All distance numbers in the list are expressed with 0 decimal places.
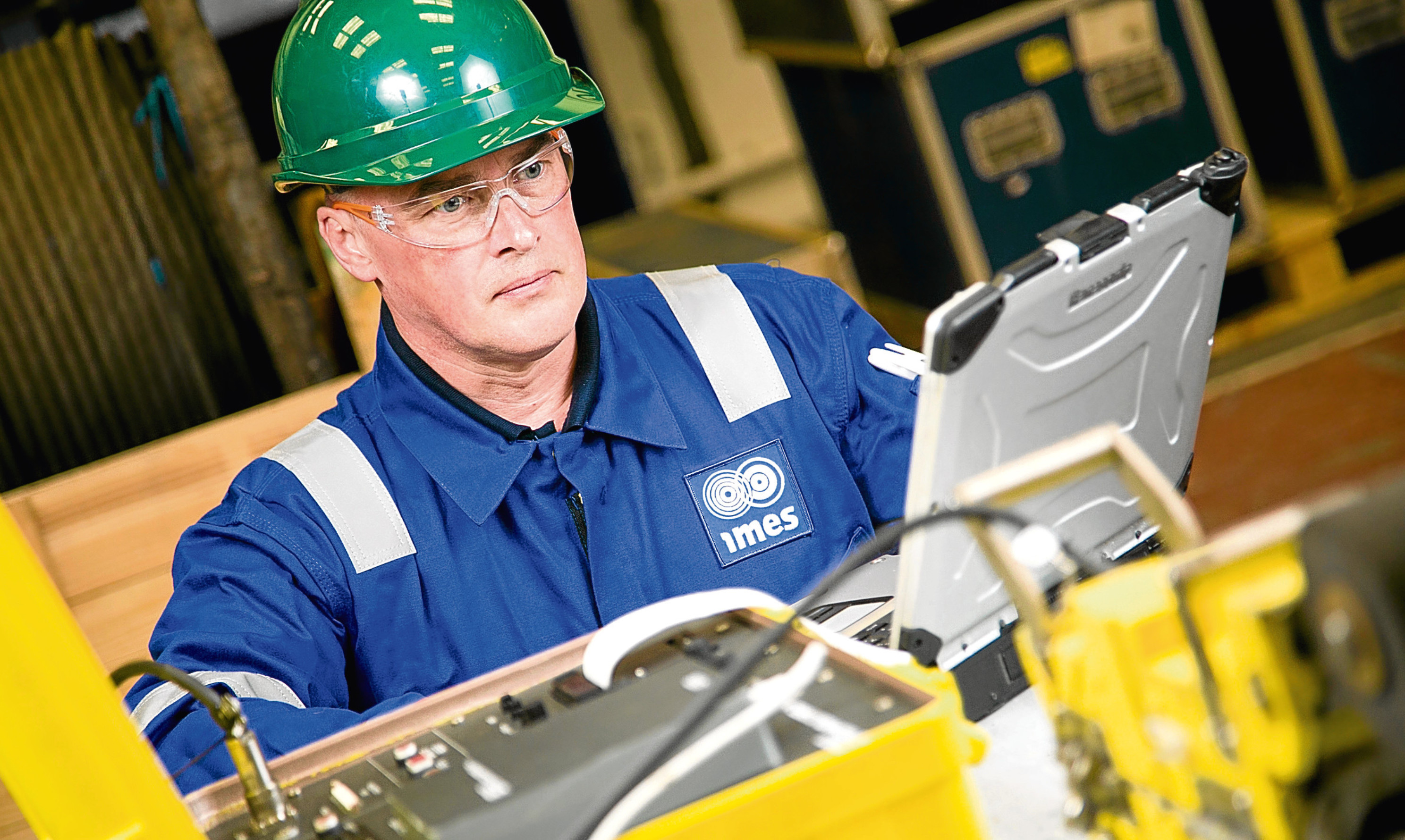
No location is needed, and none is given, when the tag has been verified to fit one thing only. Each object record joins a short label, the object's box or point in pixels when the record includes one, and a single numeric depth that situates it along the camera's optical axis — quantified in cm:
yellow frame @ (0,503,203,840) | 151
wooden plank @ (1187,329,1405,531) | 295
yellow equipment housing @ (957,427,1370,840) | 133
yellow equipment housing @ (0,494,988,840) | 152
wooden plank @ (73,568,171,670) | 266
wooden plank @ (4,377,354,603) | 264
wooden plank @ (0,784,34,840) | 262
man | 205
